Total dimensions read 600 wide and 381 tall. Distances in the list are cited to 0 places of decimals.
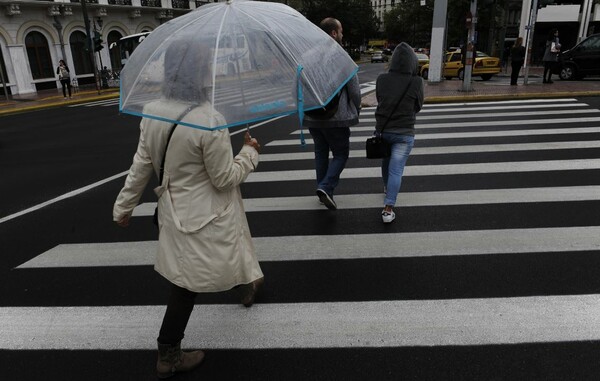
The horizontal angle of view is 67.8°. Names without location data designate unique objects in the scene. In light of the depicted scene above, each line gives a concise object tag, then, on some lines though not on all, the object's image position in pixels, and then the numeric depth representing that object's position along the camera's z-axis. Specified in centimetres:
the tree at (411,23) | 5491
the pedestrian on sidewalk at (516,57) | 1592
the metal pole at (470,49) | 1459
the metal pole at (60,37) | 2464
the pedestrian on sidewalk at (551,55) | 1630
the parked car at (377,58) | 5485
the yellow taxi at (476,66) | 2223
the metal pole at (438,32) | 1819
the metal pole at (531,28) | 1502
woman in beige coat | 230
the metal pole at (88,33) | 2322
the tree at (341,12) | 5709
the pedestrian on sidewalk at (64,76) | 2178
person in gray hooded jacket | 450
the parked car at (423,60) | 2605
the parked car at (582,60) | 1753
